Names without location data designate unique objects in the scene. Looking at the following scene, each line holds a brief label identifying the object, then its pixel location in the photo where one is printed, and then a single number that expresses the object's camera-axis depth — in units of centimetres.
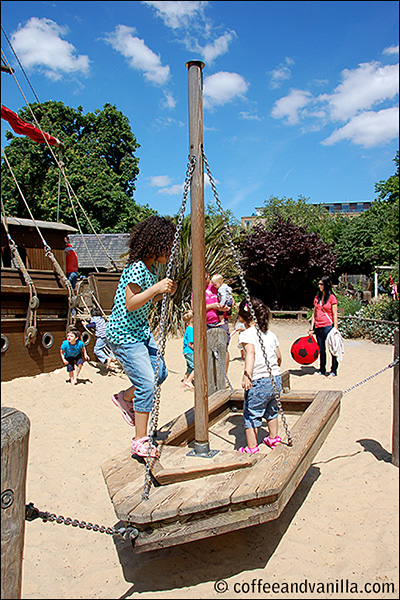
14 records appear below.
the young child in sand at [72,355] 699
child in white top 354
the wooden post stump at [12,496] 150
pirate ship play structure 706
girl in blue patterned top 285
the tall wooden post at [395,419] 388
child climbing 795
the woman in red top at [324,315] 696
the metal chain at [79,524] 182
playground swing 231
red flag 819
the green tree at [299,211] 2988
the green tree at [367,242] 1872
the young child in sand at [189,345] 619
